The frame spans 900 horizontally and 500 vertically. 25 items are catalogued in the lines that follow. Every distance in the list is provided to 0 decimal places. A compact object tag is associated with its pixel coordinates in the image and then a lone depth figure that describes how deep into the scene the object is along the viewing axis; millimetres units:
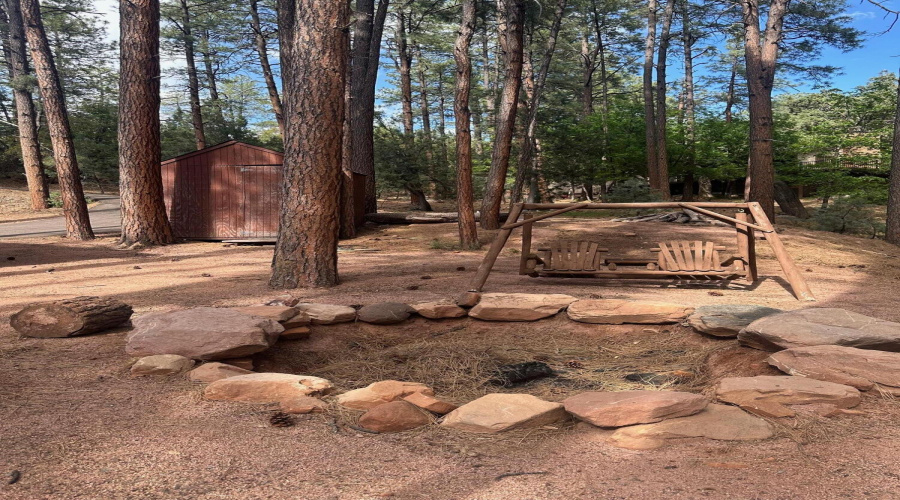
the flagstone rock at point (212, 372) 3502
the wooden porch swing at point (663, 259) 6129
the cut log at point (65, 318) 4438
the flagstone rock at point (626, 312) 5137
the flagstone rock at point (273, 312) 4703
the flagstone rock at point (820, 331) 3707
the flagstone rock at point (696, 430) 2580
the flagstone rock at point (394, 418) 2830
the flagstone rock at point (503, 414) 2796
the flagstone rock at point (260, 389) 3203
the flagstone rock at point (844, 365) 3107
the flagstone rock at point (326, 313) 5105
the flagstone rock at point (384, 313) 5258
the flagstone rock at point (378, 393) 3166
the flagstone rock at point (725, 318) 4477
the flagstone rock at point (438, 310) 5457
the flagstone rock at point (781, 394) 2902
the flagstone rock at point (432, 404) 3086
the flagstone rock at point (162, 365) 3594
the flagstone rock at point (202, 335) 3926
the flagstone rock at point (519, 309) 5422
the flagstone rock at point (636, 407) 2723
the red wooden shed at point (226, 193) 14305
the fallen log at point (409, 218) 16391
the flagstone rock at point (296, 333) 4715
